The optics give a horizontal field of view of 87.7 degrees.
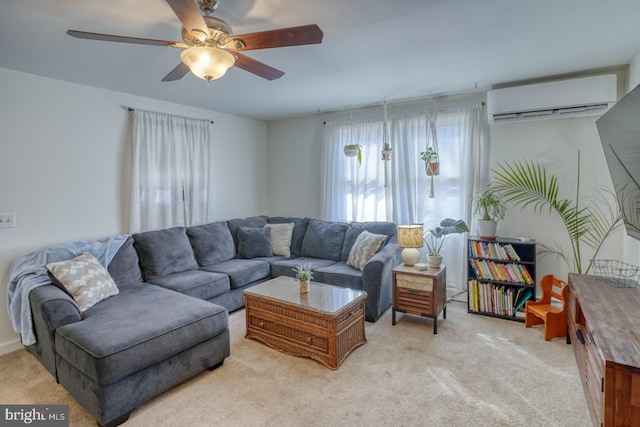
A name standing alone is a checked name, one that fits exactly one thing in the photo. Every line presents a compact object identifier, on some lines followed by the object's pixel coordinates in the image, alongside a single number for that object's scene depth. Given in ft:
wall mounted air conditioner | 9.72
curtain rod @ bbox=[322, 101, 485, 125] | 12.80
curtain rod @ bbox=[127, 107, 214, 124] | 11.89
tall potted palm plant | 10.46
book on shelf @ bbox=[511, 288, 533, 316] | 10.67
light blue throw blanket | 7.96
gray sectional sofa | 6.44
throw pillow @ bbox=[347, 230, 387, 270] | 11.98
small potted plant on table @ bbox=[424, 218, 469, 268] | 10.76
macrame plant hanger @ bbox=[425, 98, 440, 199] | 12.65
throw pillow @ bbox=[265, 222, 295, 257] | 14.52
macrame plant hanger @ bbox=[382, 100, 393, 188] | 14.03
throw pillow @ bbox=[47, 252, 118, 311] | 8.20
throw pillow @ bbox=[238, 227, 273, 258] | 13.87
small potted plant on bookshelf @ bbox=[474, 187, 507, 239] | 11.28
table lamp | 10.70
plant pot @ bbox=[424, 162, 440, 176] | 12.57
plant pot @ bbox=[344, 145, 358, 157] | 13.92
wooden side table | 9.98
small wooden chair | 9.32
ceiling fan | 5.36
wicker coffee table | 8.14
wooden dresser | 4.65
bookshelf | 10.63
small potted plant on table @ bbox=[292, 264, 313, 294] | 9.33
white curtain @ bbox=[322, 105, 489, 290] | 12.55
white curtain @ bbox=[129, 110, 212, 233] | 12.10
